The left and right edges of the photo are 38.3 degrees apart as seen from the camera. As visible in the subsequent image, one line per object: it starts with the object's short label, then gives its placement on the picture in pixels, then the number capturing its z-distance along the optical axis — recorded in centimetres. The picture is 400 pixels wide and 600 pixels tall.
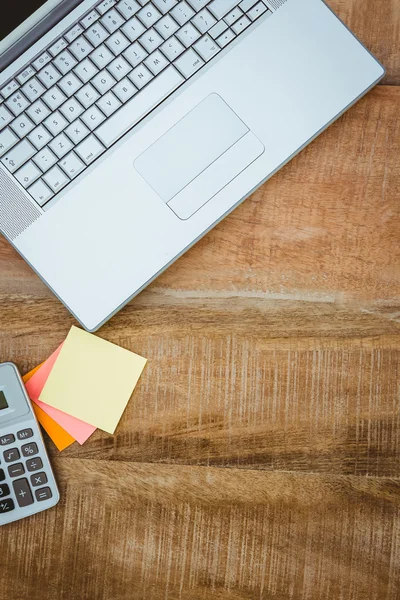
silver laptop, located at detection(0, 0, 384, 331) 61
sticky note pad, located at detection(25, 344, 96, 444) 68
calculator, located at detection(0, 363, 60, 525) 66
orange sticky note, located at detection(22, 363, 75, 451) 68
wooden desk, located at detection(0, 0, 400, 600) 67
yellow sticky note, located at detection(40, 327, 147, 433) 68
